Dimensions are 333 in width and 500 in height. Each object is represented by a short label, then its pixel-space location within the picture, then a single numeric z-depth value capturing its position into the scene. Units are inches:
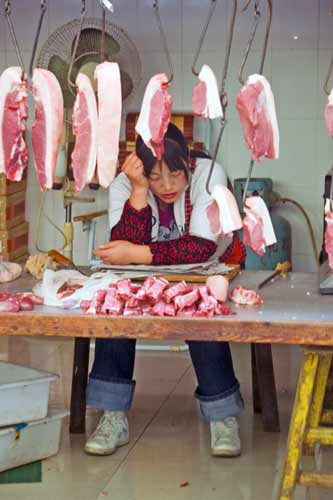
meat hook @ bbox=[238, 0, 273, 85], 113.3
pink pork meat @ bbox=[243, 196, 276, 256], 133.0
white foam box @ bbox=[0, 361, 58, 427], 154.6
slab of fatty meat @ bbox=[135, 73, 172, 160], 128.9
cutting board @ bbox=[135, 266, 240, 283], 151.9
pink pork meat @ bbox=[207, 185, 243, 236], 131.1
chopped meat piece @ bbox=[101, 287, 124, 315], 129.0
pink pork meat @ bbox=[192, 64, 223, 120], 126.1
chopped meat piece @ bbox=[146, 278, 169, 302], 131.4
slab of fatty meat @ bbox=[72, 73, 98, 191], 131.0
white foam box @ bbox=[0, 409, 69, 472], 155.0
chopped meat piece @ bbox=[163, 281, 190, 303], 130.7
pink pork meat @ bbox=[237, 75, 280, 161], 127.0
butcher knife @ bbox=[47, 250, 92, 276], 165.3
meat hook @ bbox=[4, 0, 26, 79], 119.3
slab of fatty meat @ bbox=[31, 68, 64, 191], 130.6
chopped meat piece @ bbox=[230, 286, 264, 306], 136.3
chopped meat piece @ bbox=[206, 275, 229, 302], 135.6
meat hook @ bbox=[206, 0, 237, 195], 114.5
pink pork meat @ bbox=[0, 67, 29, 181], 127.4
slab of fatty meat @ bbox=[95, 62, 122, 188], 128.4
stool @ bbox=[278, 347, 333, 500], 131.3
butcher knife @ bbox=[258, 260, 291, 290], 160.4
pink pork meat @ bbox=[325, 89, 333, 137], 126.0
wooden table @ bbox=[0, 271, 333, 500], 124.1
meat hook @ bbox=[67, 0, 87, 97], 112.8
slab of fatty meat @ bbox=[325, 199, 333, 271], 130.3
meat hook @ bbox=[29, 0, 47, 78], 116.1
